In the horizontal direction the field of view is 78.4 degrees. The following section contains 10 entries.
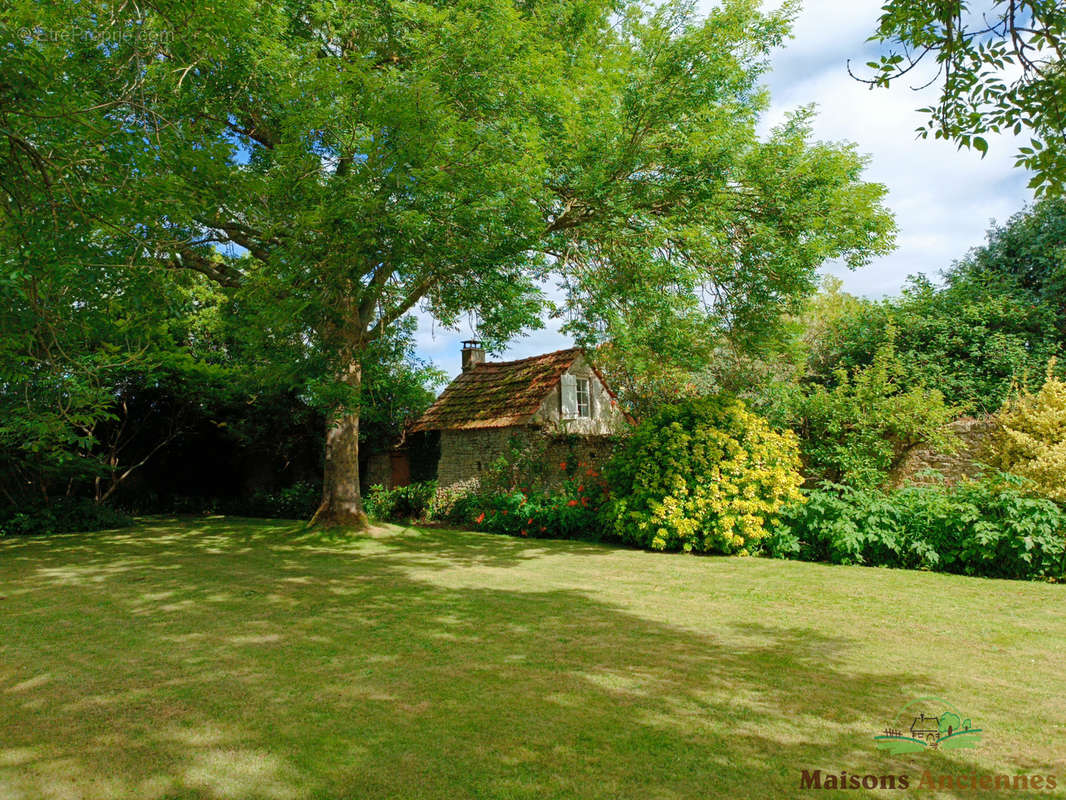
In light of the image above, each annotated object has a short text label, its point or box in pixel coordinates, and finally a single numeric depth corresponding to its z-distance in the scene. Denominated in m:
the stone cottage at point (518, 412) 17.98
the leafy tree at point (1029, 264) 19.34
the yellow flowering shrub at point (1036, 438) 11.77
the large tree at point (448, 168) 6.95
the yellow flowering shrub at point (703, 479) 12.11
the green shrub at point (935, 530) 9.40
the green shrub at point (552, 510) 15.13
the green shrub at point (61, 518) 15.92
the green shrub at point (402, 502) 19.23
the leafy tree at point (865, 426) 14.34
